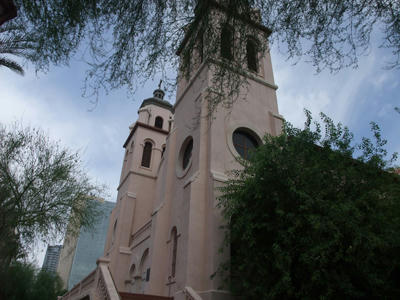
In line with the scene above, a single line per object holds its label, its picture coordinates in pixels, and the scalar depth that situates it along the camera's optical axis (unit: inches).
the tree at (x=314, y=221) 284.7
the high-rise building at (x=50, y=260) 3709.2
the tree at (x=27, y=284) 848.5
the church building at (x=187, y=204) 393.1
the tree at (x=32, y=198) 492.1
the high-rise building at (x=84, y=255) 2197.3
